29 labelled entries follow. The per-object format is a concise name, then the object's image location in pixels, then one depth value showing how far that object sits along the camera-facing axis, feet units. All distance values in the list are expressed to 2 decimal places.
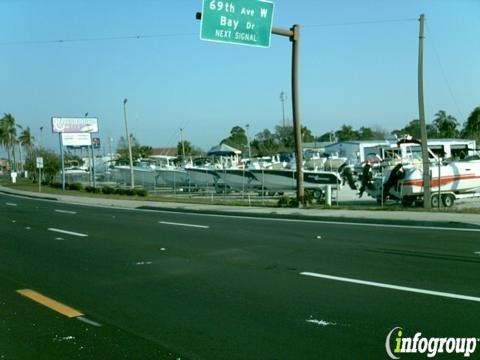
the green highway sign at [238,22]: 59.62
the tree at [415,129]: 361.28
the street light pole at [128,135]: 139.07
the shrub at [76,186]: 159.86
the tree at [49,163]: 213.87
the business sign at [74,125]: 185.37
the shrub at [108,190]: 133.67
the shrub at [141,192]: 118.84
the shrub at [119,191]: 127.28
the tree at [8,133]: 342.64
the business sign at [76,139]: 186.53
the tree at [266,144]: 338.75
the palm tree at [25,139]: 392.68
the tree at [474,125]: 271.08
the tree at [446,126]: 338.36
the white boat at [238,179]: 109.73
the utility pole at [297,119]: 71.00
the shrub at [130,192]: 122.42
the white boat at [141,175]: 150.00
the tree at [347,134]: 425.28
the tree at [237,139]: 405.76
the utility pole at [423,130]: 62.08
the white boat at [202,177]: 120.57
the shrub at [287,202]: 73.41
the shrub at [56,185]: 177.71
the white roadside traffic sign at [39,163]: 158.61
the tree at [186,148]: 385.29
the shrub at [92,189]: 142.53
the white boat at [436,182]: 67.51
